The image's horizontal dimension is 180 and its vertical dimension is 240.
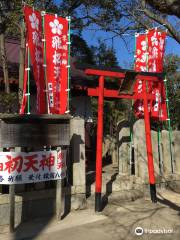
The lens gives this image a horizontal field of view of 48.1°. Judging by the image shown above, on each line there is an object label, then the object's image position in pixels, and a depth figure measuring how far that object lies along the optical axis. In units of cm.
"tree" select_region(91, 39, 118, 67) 1042
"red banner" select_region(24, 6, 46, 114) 397
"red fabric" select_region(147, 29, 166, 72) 531
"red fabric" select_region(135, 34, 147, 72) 538
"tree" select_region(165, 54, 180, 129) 872
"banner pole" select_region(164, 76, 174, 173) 542
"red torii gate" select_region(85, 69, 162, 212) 420
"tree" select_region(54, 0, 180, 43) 563
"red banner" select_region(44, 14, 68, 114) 419
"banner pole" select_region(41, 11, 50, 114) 411
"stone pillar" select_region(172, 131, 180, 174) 552
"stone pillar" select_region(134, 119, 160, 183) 492
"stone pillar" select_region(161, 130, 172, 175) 540
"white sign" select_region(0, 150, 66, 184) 349
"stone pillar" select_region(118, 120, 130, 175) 524
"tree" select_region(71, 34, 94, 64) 889
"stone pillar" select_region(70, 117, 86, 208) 421
